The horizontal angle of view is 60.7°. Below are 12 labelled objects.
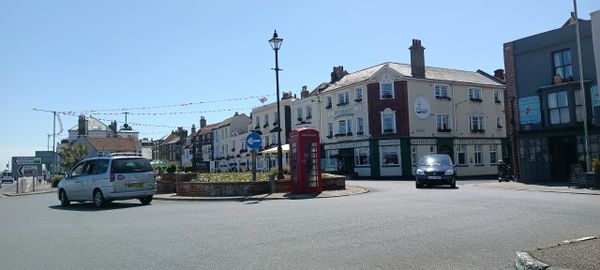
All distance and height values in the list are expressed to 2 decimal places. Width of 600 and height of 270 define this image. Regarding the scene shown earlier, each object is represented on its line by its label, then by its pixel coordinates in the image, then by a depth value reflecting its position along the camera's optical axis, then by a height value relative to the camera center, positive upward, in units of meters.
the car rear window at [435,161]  25.80 +0.34
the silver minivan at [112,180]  17.61 -0.10
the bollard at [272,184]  20.95 -0.48
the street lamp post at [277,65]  21.91 +4.65
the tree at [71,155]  59.35 +2.78
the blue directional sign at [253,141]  20.89 +1.30
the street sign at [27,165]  37.31 +1.11
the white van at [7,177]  80.44 +0.54
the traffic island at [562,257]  5.47 -1.08
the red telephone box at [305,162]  20.73 +0.37
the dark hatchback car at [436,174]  24.95 -0.31
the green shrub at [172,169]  27.50 +0.35
